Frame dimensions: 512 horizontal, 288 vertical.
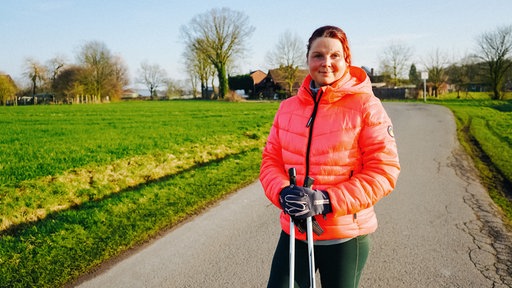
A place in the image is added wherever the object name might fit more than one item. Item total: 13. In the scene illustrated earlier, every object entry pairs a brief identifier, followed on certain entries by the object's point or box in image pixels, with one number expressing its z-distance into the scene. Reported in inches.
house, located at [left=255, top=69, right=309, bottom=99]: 2524.1
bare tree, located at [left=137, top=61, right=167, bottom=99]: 4259.8
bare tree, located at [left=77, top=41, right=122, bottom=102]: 2704.2
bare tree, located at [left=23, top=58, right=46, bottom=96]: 2967.5
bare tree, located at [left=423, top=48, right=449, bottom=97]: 2022.6
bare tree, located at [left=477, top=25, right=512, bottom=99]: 1644.9
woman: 84.5
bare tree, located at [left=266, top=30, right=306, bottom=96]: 2343.8
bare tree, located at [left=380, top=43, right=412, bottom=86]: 2380.7
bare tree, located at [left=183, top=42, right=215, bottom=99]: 2591.0
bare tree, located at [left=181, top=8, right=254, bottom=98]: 2447.1
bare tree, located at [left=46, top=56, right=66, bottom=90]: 3019.2
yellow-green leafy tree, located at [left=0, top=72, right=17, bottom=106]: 2245.3
